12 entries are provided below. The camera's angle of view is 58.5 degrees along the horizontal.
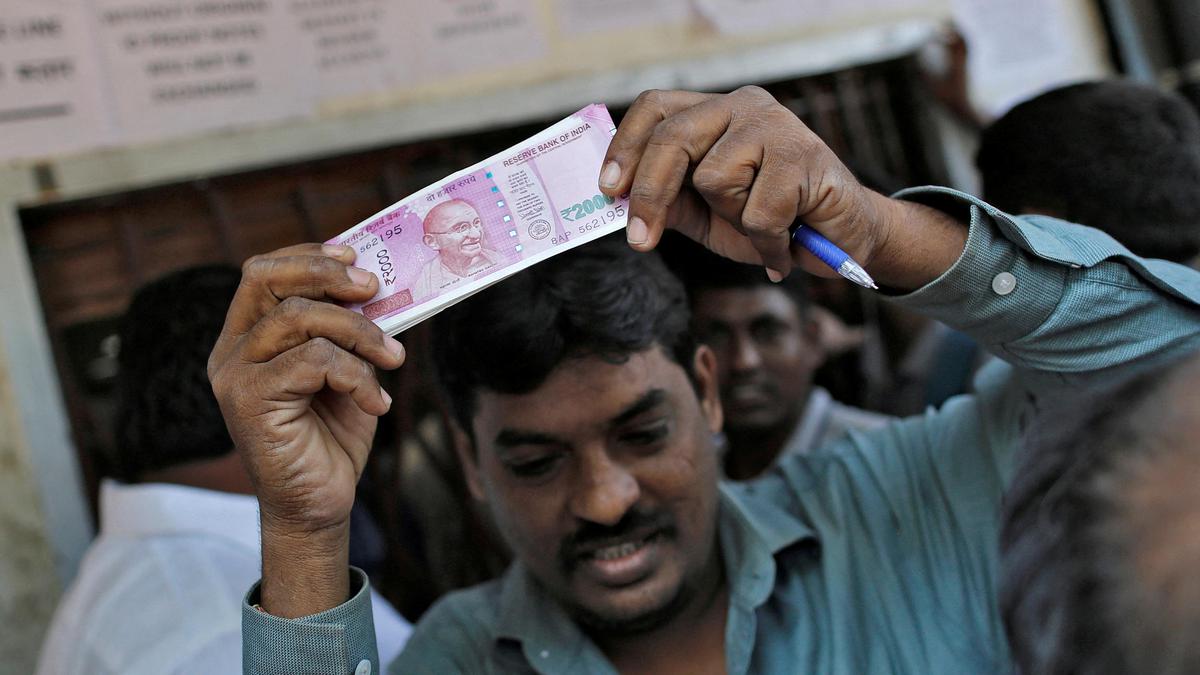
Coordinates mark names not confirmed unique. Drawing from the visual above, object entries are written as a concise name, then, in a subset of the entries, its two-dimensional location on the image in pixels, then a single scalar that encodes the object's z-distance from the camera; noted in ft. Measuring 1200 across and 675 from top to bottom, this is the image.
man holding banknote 4.28
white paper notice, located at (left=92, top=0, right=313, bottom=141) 7.52
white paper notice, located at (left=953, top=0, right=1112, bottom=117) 10.77
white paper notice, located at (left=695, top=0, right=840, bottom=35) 9.82
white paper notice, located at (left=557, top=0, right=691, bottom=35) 9.23
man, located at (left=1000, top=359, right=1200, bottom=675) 2.07
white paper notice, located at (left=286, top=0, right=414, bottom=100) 8.16
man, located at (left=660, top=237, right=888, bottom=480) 8.88
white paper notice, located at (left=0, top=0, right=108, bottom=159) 7.13
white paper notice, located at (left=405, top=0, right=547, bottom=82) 8.61
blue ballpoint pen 4.15
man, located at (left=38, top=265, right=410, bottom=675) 5.90
